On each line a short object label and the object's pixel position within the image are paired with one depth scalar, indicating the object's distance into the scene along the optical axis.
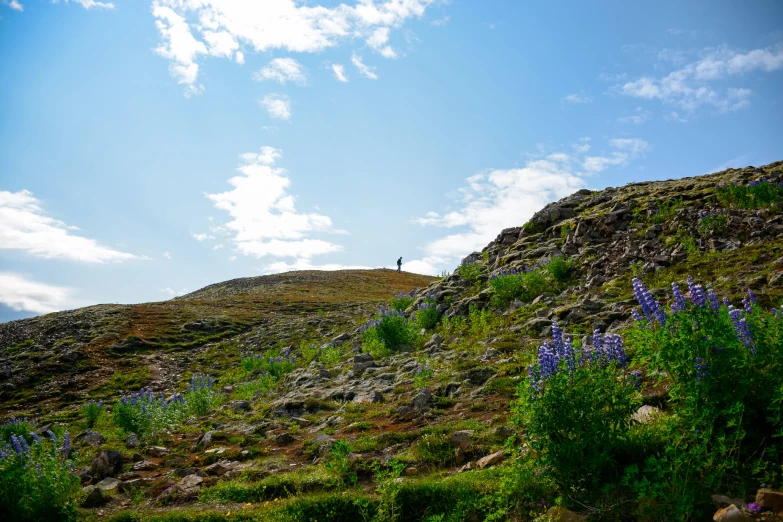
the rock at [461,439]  8.40
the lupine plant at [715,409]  5.08
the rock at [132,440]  12.25
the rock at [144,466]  10.26
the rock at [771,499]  4.54
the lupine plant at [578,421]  5.74
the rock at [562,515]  5.43
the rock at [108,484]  9.00
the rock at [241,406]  15.92
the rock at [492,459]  7.44
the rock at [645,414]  6.89
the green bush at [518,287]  18.27
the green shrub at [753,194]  17.05
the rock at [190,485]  8.54
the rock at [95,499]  8.24
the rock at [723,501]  4.87
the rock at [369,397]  13.01
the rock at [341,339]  23.83
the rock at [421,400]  11.22
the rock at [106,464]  9.80
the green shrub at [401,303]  25.31
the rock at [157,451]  11.20
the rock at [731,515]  4.55
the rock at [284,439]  11.00
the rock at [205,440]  11.56
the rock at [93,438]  13.52
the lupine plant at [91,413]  18.35
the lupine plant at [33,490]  7.23
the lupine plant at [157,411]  13.51
